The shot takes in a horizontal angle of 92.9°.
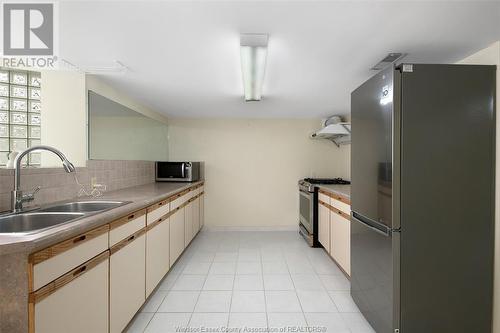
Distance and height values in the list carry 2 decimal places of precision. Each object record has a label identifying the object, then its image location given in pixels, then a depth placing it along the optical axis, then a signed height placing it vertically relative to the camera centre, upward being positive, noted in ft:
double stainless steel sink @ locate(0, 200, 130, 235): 4.69 -1.14
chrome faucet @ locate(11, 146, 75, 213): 4.90 -0.37
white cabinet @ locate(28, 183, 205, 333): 3.38 -2.12
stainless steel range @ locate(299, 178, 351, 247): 11.98 -2.23
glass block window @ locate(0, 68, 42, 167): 7.14 +1.68
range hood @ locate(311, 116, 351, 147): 11.78 +1.74
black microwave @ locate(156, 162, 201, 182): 12.95 -0.35
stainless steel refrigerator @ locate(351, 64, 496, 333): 4.96 -0.64
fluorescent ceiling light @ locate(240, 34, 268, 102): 5.31 +2.76
